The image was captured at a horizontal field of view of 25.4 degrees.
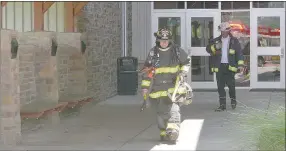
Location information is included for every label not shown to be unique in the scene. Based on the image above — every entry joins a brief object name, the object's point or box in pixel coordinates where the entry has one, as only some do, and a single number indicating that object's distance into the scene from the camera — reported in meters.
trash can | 17.78
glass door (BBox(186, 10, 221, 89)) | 19.39
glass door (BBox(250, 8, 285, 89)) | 19.12
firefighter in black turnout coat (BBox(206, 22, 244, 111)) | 13.34
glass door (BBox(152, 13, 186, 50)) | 19.47
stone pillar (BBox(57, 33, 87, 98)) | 13.26
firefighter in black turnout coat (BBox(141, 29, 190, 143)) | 9.55
